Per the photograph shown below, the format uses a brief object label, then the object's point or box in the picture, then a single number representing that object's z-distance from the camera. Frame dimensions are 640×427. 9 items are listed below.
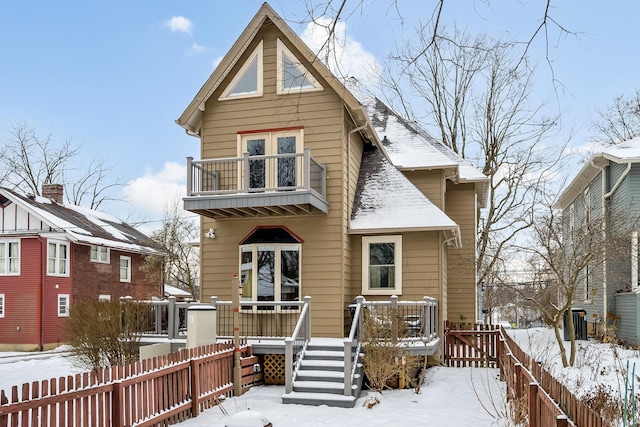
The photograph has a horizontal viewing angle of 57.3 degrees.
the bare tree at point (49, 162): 38.50
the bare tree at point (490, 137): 25.98
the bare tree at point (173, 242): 32.12
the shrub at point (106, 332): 13.45
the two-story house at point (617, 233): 17.20
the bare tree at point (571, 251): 14.29
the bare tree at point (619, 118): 34.50
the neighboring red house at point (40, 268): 25.98
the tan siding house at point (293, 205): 14.46
